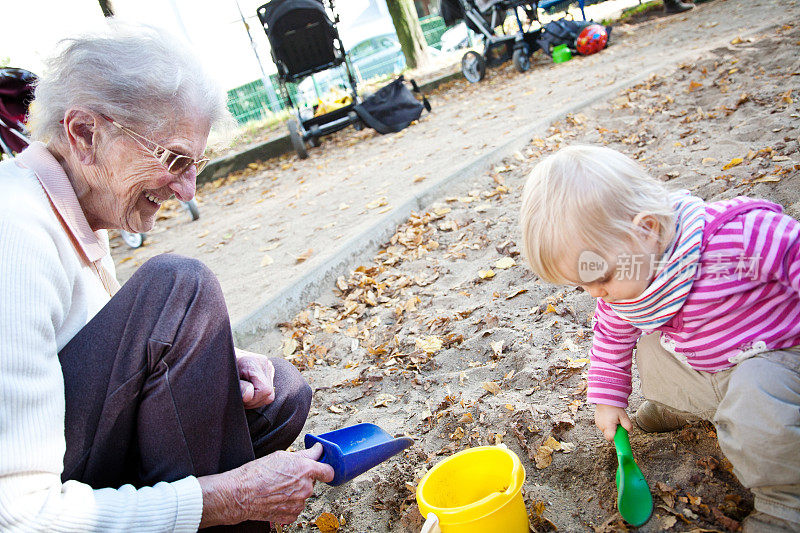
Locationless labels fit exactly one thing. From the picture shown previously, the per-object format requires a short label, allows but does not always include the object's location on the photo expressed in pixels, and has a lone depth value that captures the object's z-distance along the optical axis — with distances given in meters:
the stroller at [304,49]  6.97
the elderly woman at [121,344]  1.09
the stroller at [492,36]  8.22
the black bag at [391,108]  6.98
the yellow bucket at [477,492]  1.26
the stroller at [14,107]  3.90
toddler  1.17
